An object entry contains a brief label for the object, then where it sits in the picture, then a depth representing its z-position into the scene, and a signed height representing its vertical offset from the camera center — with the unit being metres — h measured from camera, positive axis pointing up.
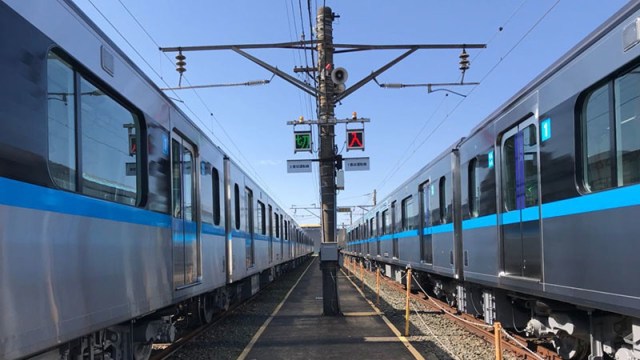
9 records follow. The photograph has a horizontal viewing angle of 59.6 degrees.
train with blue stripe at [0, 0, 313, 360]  3.21 +0.15
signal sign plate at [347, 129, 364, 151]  12.06 +1.53
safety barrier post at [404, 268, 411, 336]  9.45 -1.98
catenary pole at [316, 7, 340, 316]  12.02 +1.08
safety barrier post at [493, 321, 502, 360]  5.20 -1.26
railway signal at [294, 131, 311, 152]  12.28 +1.54
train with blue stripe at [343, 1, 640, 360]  4.33 +0.03
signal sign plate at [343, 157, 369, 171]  12.76 +1.04
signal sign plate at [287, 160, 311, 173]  12.55 +1.01
